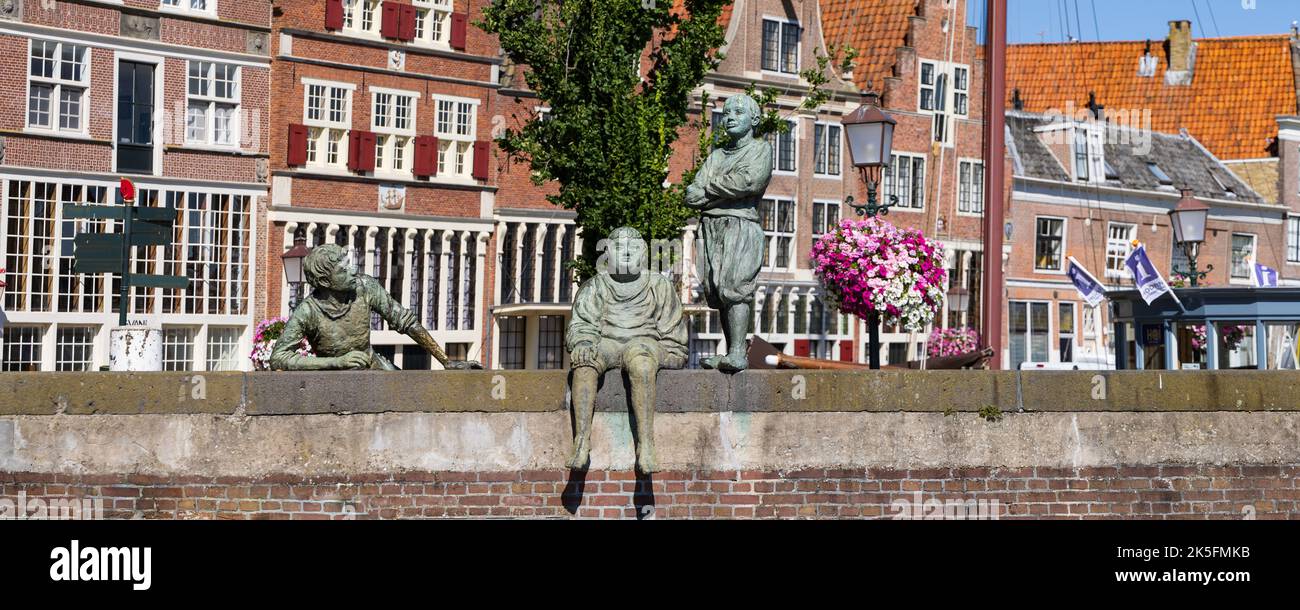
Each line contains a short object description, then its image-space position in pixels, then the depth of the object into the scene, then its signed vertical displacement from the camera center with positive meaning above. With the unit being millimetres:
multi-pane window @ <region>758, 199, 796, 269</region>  42625 +2223
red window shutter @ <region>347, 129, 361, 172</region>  34531 +3165
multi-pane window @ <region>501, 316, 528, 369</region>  37406 -370
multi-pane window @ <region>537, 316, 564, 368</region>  37688 -402
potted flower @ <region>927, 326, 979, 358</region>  37312 -232
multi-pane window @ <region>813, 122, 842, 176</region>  43594 +4171
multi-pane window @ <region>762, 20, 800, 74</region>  42344 +6345
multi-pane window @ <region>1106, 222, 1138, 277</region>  49406 +2315
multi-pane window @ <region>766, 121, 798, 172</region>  42656 +4013
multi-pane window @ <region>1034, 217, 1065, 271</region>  48500 +2296
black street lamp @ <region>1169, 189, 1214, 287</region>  26828 +1608
